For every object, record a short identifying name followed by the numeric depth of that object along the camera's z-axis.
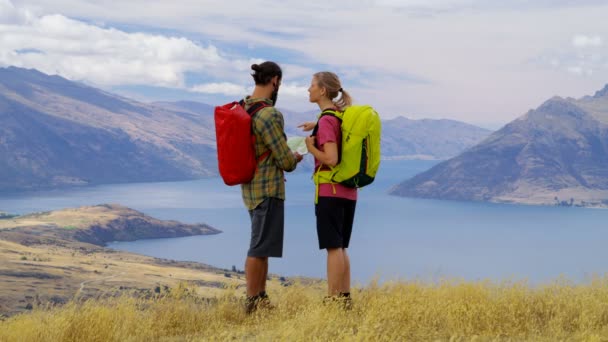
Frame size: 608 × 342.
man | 6.09
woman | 6.12
